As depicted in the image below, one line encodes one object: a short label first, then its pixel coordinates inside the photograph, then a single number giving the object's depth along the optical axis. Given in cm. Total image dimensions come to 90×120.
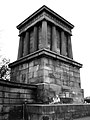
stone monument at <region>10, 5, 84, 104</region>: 934
